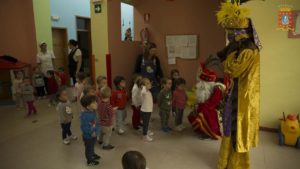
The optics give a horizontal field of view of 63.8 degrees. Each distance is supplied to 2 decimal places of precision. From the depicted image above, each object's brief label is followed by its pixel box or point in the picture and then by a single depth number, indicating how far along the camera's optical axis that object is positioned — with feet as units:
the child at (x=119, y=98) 11.65
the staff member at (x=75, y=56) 19.07
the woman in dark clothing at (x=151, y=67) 18.17
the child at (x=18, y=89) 17.25
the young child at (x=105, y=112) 10.28
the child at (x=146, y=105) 11.32
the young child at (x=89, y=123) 8.81
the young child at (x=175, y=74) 15.96
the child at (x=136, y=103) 12.03
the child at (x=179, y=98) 12.72
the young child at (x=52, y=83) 20.06
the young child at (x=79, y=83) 13.64
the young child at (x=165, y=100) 12.29
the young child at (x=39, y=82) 19.93
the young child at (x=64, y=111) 11.09
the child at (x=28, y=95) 15.57
